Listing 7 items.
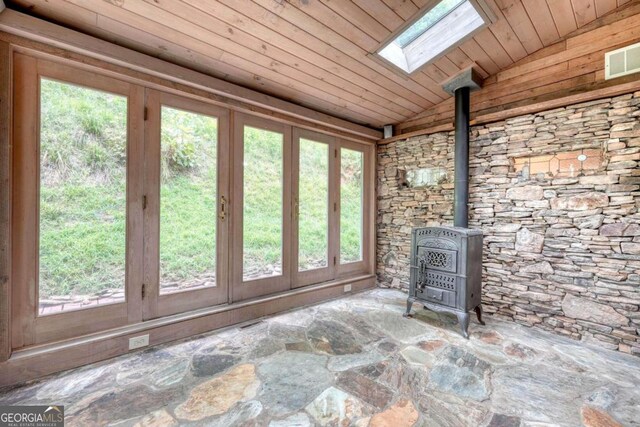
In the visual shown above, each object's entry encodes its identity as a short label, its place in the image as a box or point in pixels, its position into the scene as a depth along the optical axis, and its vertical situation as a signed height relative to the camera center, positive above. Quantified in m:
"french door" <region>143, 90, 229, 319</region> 2.43 +0.08
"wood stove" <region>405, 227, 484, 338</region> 2.69 -0.60
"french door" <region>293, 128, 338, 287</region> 3.47 +0.08
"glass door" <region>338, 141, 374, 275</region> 4.01 +0.09
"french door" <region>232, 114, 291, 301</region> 2.95 +0.06
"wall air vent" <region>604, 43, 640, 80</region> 2.39 +1.36
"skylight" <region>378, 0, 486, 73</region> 2.42 +1.73
